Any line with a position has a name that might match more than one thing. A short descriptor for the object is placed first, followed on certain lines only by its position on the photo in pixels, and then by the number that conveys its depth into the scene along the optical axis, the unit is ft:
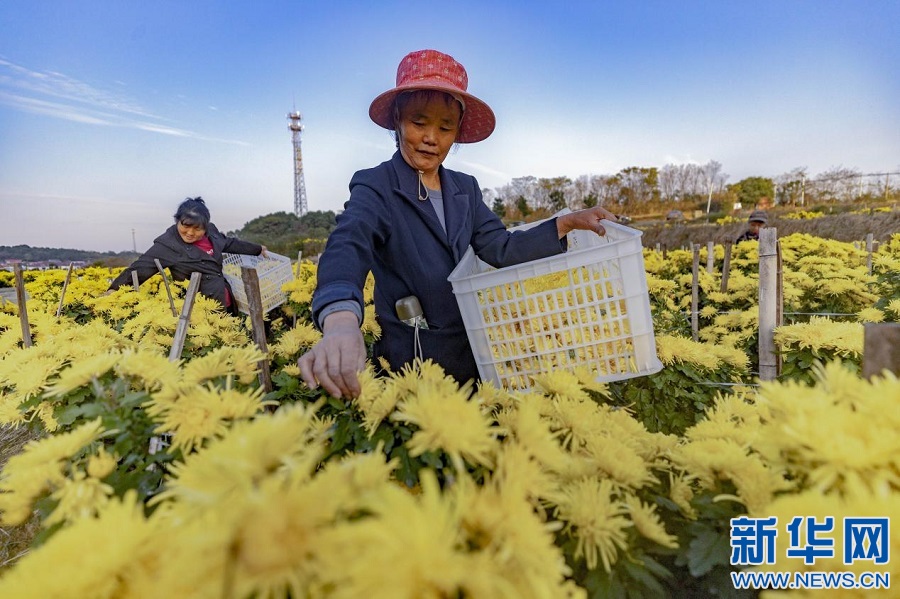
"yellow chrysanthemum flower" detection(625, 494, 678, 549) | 2.47
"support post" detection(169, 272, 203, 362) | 6.02
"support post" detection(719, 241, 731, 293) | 19.62
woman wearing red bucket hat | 6.20
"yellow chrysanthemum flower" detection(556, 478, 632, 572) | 2.36
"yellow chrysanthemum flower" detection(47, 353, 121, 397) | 3.17
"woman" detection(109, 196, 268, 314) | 16.53
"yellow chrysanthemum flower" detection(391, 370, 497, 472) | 2.11
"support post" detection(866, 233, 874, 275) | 25.53
